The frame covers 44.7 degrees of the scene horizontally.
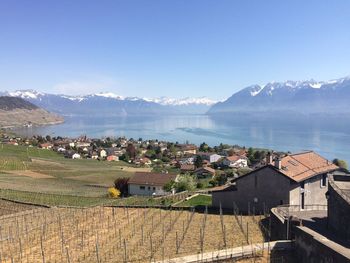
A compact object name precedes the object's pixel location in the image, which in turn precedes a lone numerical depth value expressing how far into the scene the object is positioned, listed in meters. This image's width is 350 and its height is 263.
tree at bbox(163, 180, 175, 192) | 42.14
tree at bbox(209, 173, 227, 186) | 45.26
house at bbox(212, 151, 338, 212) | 22.00
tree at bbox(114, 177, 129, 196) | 46.66
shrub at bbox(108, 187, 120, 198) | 41.43
